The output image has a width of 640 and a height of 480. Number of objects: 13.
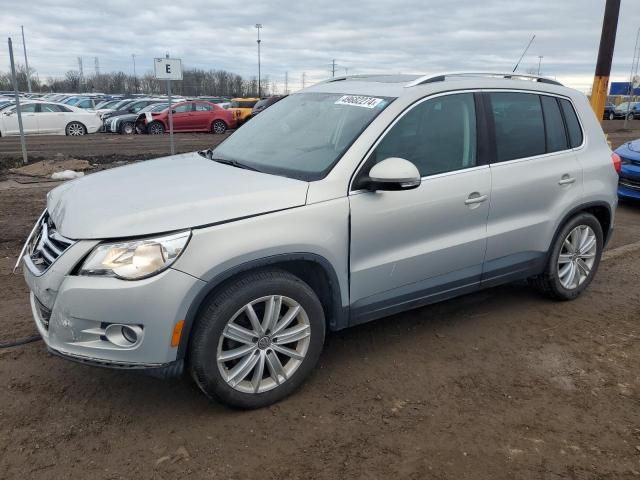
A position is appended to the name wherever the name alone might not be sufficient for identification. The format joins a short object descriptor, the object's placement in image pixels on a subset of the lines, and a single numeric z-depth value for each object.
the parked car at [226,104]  28.47
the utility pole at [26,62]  69.01
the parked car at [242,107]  24.62
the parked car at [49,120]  20.03
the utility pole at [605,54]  10.57
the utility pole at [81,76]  77.56
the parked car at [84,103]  28.62
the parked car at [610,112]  44.03
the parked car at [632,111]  44.56
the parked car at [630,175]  8.53
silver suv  2.73
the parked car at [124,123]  23.88
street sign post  11.45
